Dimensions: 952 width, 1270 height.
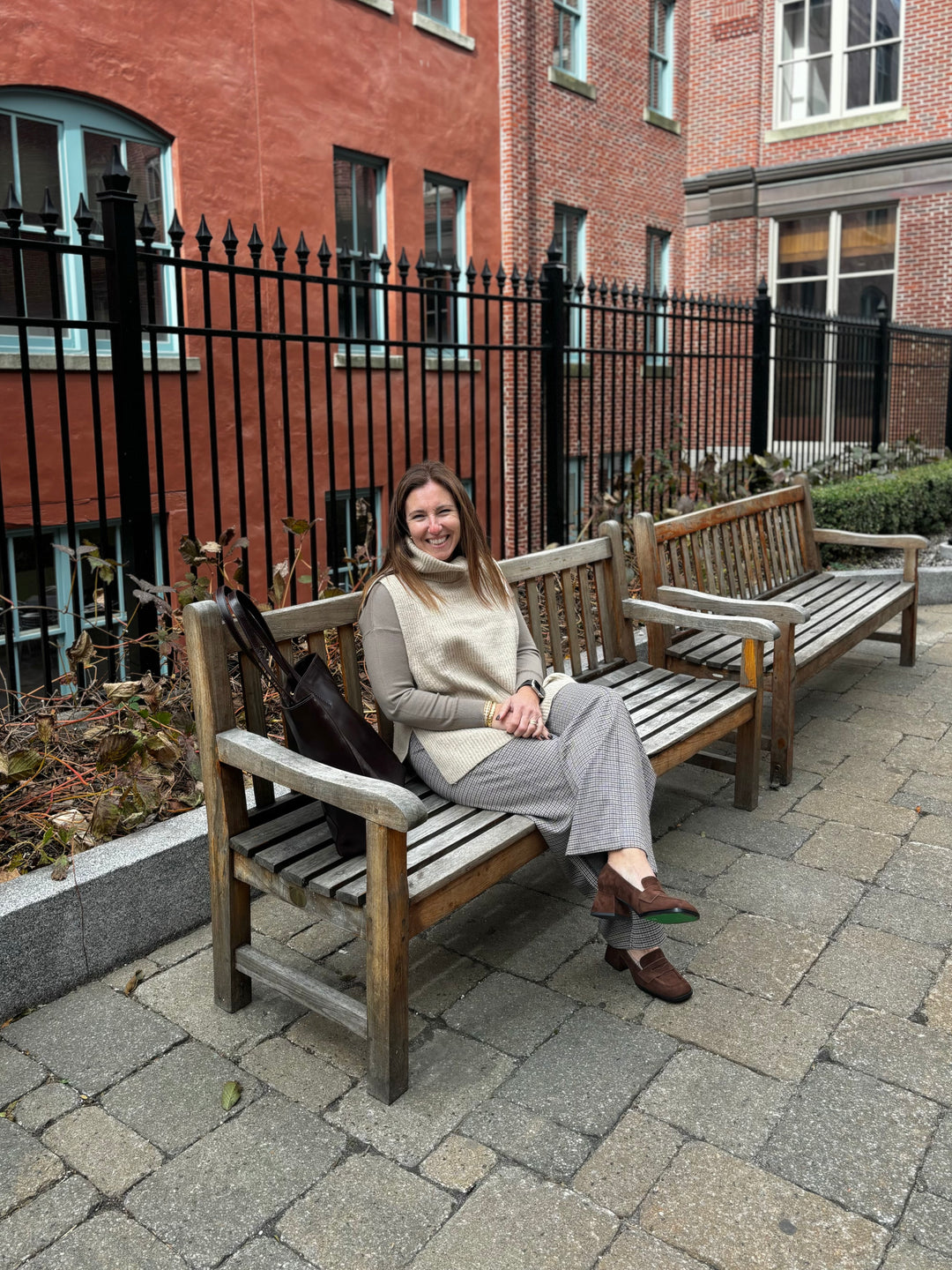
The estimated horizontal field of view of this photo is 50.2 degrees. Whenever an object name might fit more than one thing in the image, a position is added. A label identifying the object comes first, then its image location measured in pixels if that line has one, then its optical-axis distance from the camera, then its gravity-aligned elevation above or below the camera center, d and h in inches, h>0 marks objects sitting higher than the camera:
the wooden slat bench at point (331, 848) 94.8 -40.6
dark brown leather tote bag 103.7 -26.0
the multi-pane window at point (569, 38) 607.2 +249.7
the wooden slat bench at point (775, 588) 173.8 -27.7
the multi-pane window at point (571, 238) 628.1 +133.9
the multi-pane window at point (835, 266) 749.9 +138.6
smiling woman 110.1 -31.2
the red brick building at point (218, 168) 325.7 +111.7
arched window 332.8 +100.0
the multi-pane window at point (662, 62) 729.6 +278.7
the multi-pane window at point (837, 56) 742.5 +289.1
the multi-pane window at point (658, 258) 730.8 +141.2
